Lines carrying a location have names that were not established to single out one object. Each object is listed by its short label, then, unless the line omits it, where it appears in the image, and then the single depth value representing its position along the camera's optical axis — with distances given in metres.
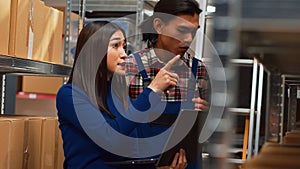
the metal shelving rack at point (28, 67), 2.02
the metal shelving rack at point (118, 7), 3.65
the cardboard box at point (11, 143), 2.01
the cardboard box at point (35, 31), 2.14
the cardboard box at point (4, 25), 2.03
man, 2.22
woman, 1.87
